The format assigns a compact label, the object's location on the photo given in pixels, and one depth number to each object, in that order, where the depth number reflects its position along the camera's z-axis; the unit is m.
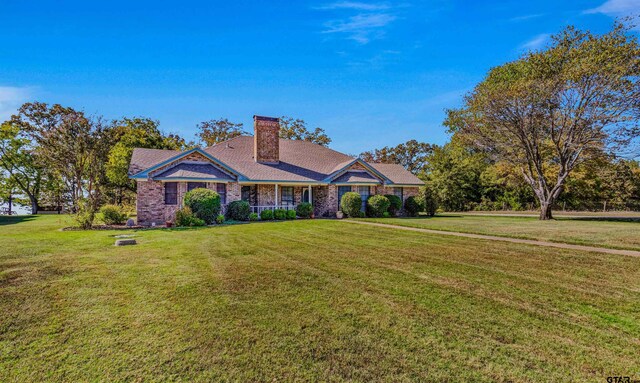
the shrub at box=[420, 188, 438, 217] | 24.23
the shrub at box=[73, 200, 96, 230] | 14.91
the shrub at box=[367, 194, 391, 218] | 21.73
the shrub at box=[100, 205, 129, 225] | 16.65
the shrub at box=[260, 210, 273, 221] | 19.38
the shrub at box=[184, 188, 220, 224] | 16.27
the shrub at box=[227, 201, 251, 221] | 18.52
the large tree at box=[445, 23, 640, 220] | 19.02
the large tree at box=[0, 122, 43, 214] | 32.66
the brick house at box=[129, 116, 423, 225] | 17.52
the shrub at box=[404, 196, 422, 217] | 23.88
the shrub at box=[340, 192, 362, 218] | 21.05
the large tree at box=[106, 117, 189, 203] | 25.16
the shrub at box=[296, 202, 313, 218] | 20.89
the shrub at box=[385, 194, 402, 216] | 22.98
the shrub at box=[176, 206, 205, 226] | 15.73
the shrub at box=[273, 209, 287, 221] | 19.80
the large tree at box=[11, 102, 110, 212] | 16.16
